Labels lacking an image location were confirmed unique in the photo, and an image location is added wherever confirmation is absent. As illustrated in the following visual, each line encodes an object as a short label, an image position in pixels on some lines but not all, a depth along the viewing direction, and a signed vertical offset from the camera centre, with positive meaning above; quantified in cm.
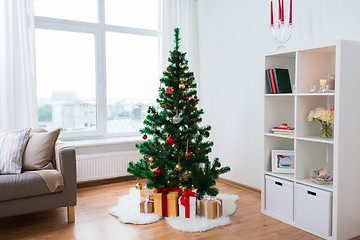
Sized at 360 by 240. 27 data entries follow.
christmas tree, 313 -40
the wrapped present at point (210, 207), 297 -97
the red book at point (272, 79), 306 +19
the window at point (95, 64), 411 +51
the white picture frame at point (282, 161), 306 -57
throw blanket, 278 -65
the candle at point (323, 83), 272 +14
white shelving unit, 248 -32
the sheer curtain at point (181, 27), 457 +104
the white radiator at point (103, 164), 405 -80
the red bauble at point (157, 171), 308 -65
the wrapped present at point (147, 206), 312 -100
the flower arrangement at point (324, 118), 263 -15
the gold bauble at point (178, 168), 307 -62
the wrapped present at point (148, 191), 315 -88
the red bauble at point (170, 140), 307 -36
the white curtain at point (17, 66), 361 +41
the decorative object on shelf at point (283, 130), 296 -27
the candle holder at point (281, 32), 313 +65
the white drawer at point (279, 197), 290 -89
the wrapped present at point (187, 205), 296 -94
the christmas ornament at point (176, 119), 313 -17
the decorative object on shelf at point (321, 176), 266 -63
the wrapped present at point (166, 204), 304 -95
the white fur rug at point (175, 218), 283 -106
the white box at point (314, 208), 256 -88
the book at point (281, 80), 304 +18
